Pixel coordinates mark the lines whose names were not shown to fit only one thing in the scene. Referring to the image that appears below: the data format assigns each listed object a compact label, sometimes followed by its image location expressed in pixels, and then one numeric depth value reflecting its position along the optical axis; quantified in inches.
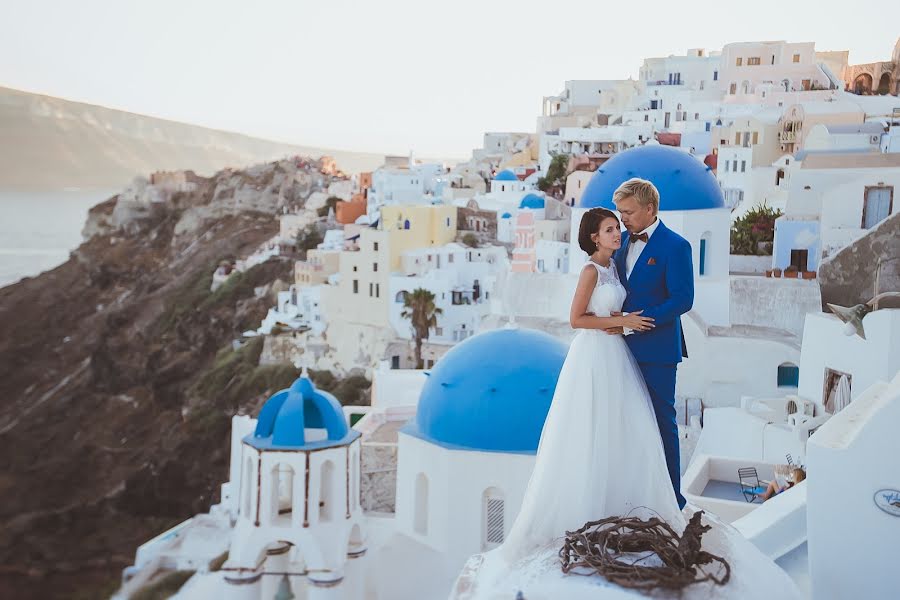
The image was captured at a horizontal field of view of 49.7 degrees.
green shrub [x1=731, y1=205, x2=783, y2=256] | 741.3
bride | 166.9
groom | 167.3
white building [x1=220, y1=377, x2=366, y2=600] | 440.1
